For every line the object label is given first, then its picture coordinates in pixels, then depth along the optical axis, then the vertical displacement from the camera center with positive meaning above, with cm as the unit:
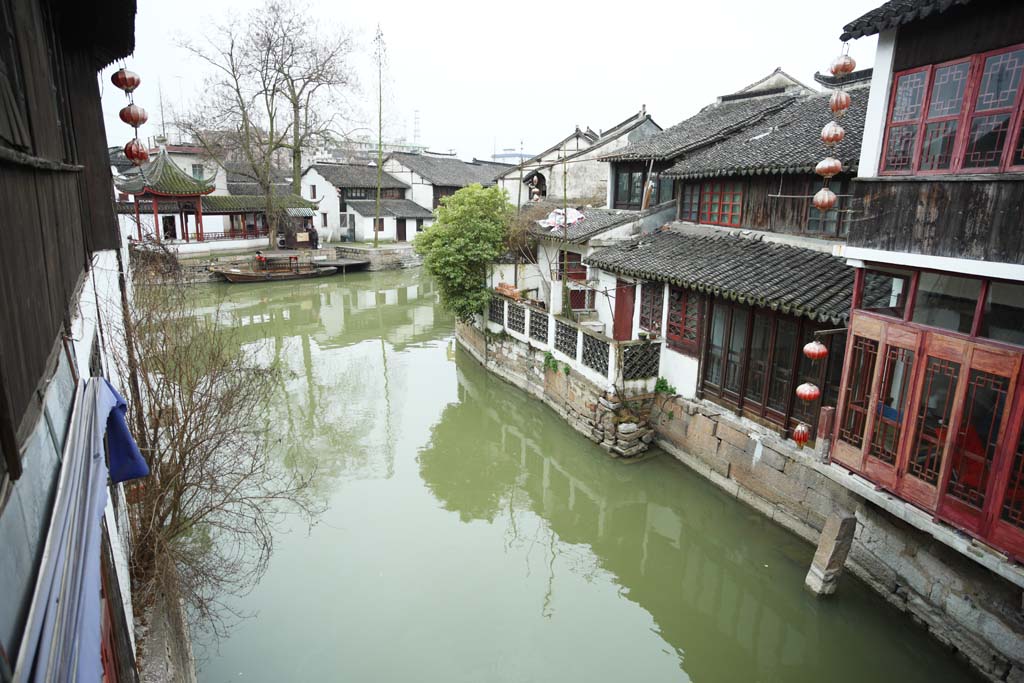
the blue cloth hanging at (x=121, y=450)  421 -164
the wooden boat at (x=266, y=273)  2741 -286
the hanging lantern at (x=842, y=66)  649 +165
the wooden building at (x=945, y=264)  551 -33
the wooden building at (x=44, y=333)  190 -63
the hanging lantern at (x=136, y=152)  699 +59
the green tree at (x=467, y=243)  1566 -70
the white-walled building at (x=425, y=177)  4069 +238
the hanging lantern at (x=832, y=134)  689 +100
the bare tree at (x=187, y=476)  646 -291
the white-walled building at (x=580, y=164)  2061 +184
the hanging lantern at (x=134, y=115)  680 +96
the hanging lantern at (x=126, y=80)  665 +132
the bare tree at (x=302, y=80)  3044 +645
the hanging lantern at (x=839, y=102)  661 +129
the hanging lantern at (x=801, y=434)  795 -263
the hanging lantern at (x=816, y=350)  730 -144
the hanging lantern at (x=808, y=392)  746 -196
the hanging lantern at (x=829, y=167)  672 +62
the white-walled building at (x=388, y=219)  3781 -42
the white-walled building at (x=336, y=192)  3778 +115
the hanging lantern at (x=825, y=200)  700 +28
